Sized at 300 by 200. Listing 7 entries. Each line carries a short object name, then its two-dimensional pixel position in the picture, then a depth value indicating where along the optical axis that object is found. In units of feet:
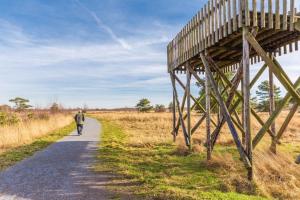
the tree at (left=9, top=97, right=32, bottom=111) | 258.98
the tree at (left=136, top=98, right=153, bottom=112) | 269.77
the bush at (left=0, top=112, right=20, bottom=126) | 66.44
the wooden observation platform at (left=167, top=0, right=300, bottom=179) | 22.39
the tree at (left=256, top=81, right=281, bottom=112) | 189.98
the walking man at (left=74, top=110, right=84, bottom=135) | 64.49
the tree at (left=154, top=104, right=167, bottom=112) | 259.92
